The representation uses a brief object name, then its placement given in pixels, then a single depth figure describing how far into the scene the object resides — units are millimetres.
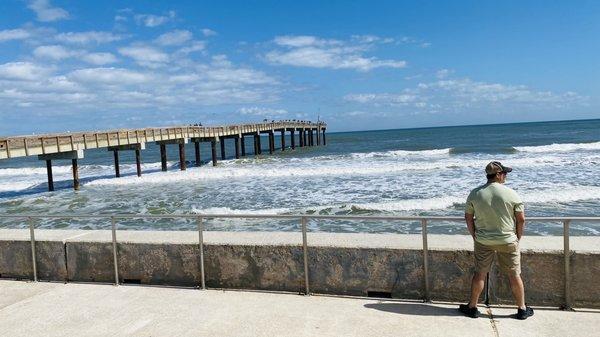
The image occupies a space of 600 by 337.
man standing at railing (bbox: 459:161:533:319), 4074
